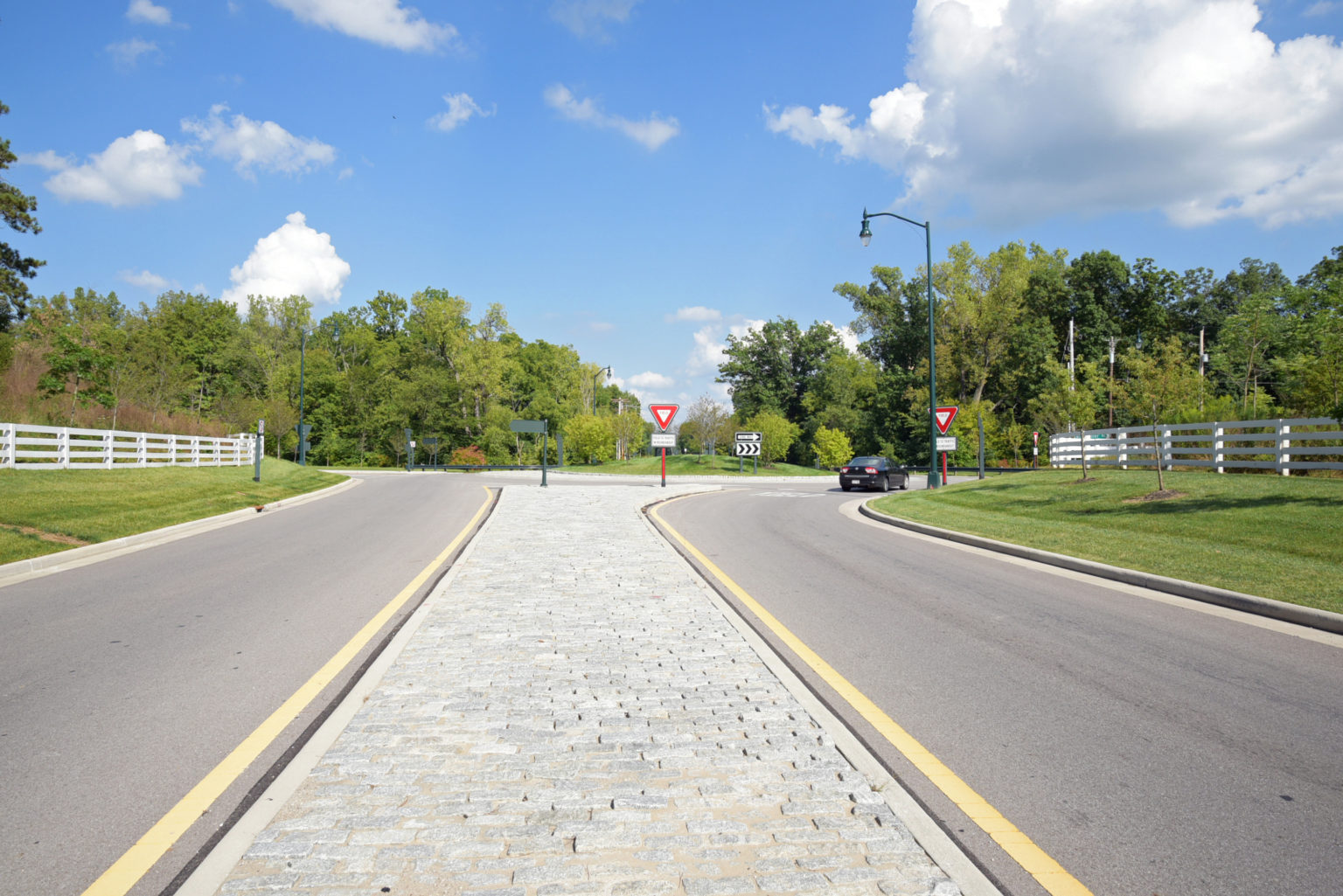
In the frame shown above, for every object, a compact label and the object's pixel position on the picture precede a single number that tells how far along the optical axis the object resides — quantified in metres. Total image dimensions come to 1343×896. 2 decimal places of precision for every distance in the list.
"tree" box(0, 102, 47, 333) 31.78
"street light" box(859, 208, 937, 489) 25.62
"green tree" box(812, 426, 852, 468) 67.62
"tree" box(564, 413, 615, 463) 75.66
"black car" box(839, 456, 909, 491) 29.38
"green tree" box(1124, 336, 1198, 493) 37.62
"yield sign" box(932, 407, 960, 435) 25.47
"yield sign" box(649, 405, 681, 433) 25.95
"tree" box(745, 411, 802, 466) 66.38
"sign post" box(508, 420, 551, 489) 26.36
